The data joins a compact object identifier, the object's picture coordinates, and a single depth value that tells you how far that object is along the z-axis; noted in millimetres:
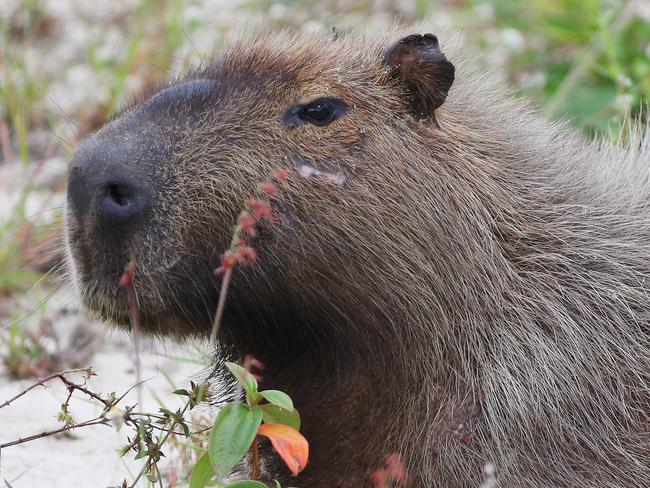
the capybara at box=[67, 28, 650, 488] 6809
